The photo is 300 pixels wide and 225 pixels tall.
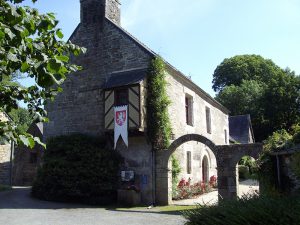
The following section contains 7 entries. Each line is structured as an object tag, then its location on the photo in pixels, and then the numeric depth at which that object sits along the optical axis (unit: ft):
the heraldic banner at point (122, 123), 37.03
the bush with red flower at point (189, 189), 40.33
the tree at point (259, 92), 88.46
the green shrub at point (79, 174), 36.17
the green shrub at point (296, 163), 22.34
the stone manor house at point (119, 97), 37.47
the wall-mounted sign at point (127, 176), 37.68
